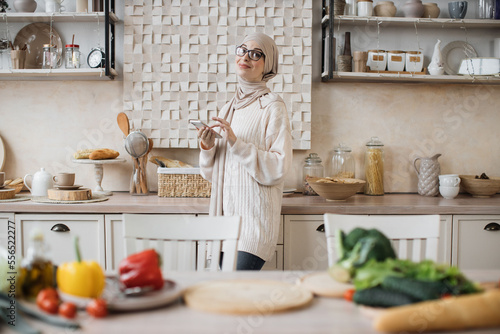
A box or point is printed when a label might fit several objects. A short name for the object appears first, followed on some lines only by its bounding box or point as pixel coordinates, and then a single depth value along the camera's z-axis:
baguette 0.96
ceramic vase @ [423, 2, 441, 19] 2.94
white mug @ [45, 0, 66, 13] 2.84
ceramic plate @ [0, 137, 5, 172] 2.98
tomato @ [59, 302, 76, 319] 1.02
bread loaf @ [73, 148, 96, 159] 2.77
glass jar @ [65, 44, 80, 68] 2.83
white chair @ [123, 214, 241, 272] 1.65
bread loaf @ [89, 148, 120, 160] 2.73
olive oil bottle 1.09
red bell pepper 1.13
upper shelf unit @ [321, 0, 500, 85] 2.84
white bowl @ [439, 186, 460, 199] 2.76
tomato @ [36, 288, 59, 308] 1.06
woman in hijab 2.04
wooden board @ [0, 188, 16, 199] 2.54
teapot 2.68
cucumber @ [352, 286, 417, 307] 1.05
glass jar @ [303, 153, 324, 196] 2.94
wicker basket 2.71
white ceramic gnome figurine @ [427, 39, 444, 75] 2.89
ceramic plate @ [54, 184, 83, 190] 2.55
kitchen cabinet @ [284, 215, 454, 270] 2.48
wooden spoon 2.87
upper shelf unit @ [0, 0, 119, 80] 2.77
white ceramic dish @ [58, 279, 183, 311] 1.06
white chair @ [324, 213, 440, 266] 1.70
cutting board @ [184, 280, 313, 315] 1.08
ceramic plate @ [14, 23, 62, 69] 2.96
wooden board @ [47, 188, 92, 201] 2.51
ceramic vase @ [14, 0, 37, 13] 2.82
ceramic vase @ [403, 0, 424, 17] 2.90
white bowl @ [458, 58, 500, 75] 2.88
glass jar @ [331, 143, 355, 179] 2.98
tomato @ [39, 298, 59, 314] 1.04
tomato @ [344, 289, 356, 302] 1.16
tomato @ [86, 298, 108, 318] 1.03
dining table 0.98
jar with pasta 2.93
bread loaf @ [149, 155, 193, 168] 2.81
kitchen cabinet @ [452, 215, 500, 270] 2.51
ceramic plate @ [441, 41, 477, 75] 3.06
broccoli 1.21
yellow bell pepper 1.09
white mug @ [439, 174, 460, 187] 2.75
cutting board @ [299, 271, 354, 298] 1.20
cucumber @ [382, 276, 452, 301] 1.04
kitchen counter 2.44
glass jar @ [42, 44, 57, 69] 2.82
